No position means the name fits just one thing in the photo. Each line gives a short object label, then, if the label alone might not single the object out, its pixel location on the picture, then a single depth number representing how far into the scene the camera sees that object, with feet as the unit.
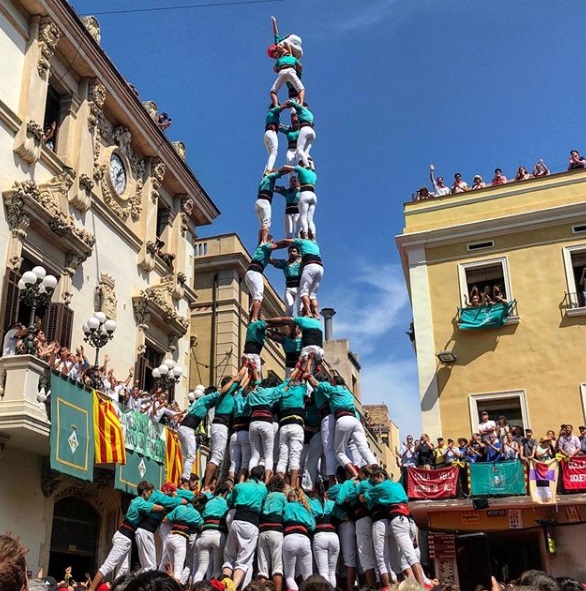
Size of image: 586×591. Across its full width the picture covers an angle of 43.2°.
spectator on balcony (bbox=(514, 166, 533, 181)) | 74.23
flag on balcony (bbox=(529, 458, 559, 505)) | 54.13
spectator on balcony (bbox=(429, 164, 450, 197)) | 76.49
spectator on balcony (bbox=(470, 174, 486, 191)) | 75.74
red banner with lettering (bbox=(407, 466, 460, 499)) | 56.39
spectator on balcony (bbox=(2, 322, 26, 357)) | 50.88
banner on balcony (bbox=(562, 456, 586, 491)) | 53.78
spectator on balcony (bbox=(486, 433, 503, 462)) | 55.40
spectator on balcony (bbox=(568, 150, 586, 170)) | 71.77
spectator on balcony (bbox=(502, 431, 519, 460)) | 55.11
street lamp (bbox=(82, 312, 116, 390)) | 53.88
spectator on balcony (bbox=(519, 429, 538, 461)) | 55.26
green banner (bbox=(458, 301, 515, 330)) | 66.90
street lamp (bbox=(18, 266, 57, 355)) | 49.24
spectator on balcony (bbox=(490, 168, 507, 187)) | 74.13
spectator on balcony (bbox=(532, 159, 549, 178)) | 72.95
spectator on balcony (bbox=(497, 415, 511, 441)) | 57.00
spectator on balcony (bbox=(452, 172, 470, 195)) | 76.07
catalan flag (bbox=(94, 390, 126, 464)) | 53.16
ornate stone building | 52.06
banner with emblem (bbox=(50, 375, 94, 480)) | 48.73
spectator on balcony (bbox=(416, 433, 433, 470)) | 58.03
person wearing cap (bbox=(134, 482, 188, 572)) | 35.42
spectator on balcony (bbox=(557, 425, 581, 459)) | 54.72
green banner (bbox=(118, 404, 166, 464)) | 57.16
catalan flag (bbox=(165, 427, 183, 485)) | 63.72
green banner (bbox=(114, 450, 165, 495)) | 56.03
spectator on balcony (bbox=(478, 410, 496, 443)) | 57.95
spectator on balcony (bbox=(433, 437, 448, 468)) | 57.47
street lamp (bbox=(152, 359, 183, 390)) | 65.77
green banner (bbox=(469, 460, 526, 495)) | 54.39
